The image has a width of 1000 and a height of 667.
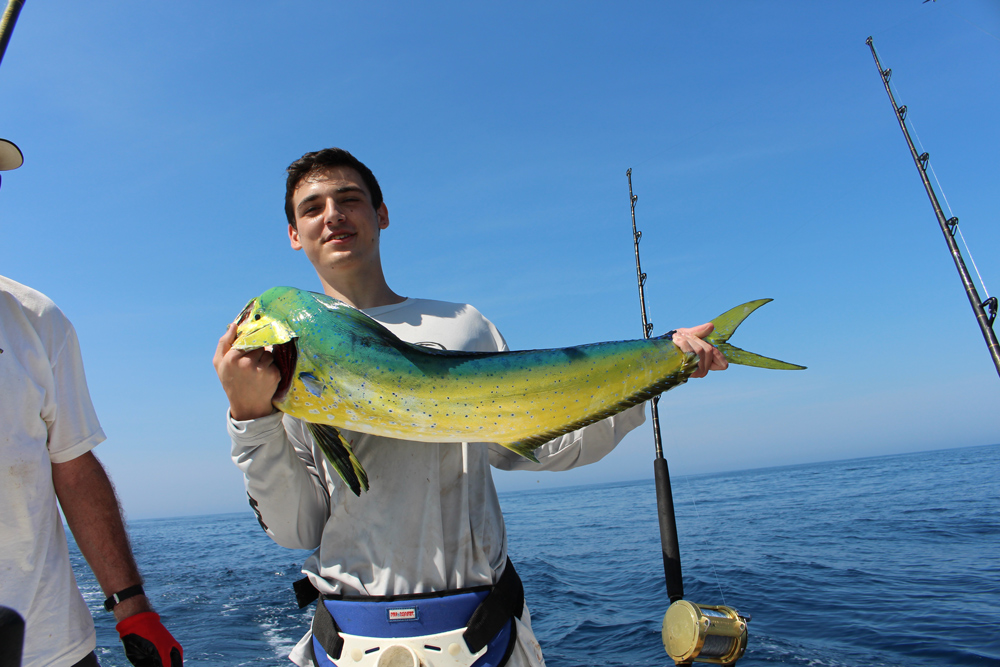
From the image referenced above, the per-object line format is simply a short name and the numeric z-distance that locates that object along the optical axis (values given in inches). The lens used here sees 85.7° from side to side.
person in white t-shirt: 70.7
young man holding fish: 70.9
